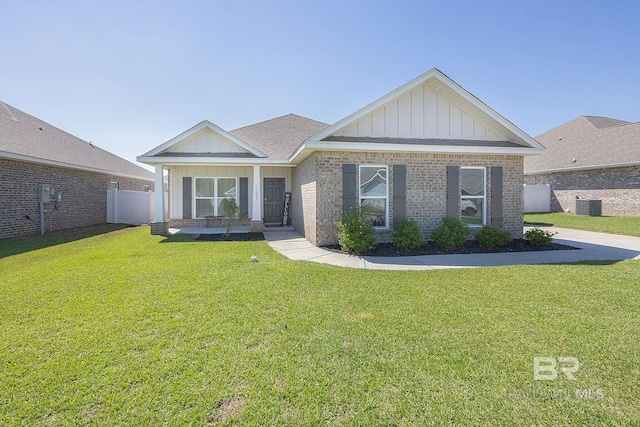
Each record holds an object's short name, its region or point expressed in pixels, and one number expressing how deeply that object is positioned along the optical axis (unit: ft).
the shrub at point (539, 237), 28.68
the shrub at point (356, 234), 25.72
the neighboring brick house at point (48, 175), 36.86
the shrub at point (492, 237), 28.99
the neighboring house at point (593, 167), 57.06
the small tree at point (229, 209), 36.86
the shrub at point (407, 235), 27.21
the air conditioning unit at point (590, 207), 59.38
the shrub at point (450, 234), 27.94
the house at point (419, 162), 29.19
